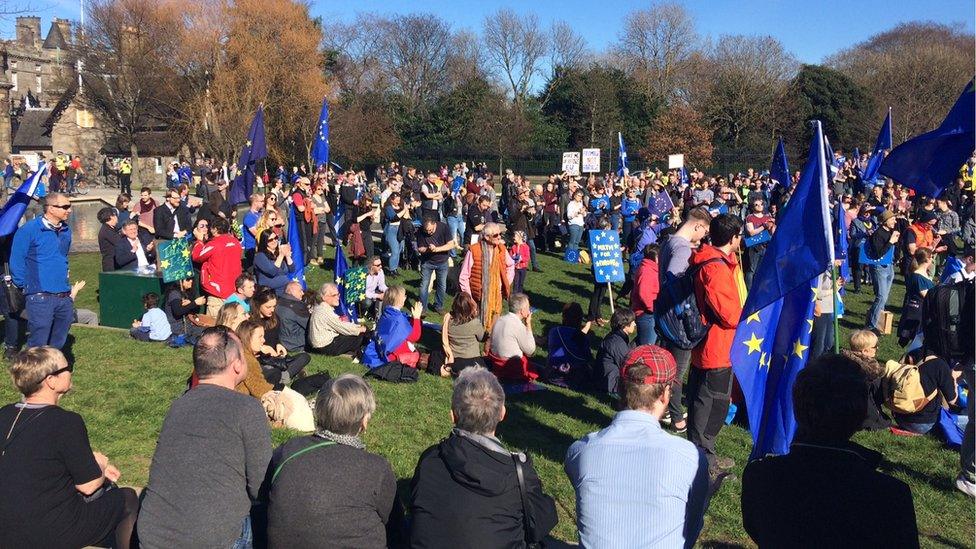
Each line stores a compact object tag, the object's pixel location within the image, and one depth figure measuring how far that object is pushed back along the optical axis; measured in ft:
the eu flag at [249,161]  46.60
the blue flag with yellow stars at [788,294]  16.84
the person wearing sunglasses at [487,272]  35.76
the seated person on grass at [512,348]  30.81
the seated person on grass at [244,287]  32.48
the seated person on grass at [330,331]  32.91
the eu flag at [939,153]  17.30
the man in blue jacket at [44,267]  27.76
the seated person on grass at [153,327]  34.04
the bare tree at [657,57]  206.69
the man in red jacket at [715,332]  20.44
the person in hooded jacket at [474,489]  12.57
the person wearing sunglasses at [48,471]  13.47
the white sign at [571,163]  82.82
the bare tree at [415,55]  229.04
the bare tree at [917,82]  145.18
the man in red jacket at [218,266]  34.30
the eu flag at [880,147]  56.44
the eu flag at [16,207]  29.07
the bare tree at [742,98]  166.50
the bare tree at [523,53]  227.61
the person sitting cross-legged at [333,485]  12.51
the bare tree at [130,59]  146.82
